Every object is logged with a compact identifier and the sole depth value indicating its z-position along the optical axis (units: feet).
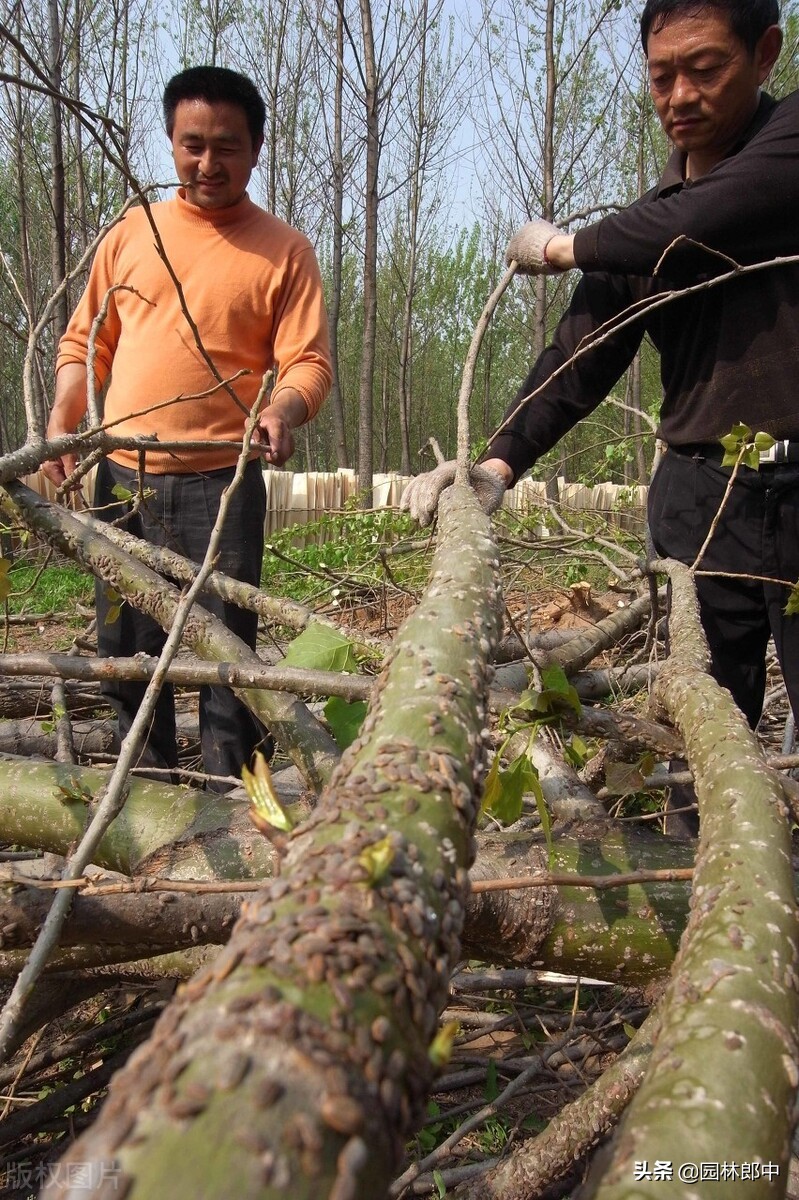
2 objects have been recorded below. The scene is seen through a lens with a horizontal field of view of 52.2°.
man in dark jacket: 6.43
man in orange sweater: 9.27
